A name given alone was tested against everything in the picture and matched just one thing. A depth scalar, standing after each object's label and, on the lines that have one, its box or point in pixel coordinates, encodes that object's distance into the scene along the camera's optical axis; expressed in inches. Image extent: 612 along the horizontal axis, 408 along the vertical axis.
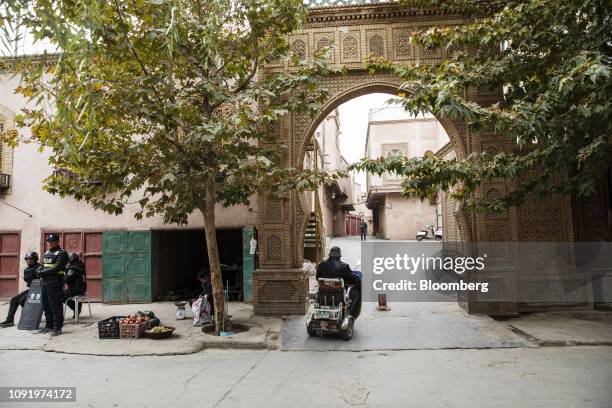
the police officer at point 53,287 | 312.2
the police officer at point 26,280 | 337.4
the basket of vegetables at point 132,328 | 295.1
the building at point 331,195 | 609.9
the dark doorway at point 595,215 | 367.9
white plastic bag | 332.2
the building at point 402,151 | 1027.3
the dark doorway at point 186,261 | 449.7
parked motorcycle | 898.7
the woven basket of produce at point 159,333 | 289.7
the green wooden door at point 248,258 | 408.8
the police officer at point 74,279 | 350.3
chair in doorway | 350.3
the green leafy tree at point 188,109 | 260.7
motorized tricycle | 284.5
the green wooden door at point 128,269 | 426.6
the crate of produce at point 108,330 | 295.1
